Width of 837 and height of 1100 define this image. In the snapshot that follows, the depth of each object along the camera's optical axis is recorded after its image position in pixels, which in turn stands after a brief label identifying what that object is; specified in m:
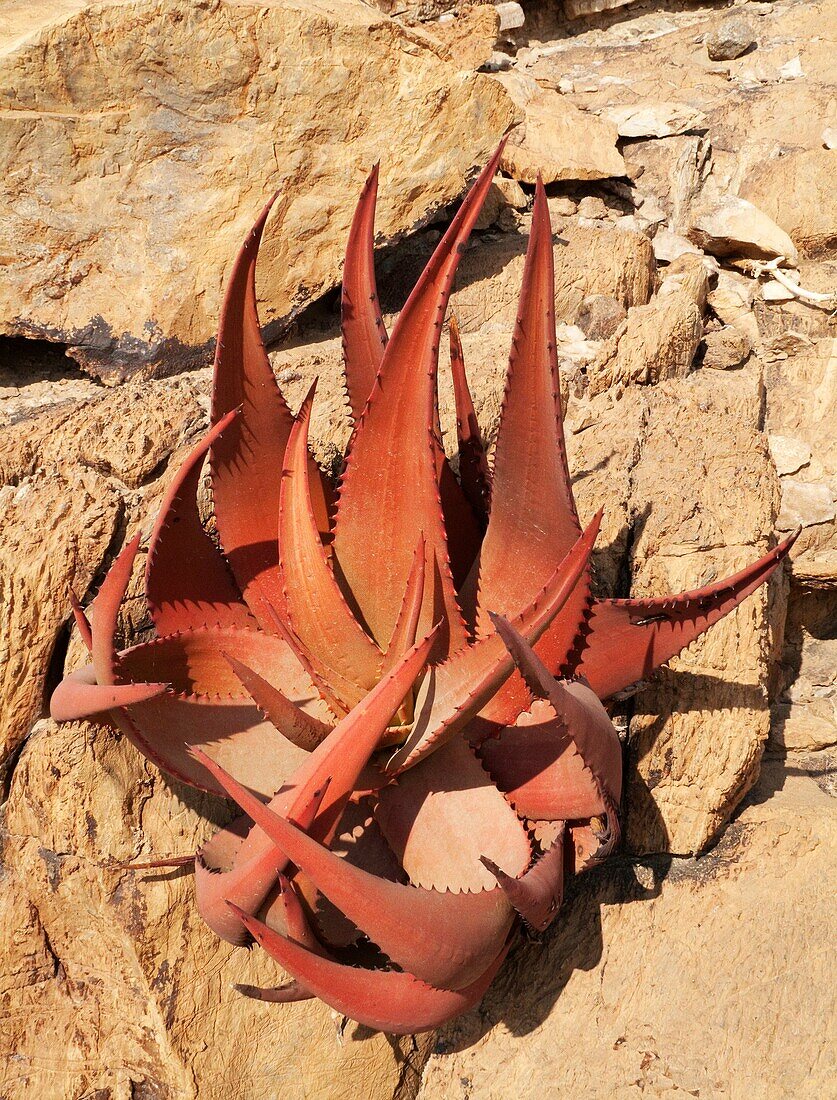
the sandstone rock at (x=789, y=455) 2.81
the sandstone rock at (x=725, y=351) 2.80
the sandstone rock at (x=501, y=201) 3.15
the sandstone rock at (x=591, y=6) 5.02
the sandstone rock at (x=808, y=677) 2.21
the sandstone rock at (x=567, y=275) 2.85
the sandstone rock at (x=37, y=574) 1.59
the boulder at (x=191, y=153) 2.30
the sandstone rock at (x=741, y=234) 3.32
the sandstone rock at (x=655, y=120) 3.91
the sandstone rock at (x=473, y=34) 3.77
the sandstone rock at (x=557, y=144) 3.37
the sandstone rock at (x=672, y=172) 3.51
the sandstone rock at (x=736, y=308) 3.07
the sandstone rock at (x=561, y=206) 3.35
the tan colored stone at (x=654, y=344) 2.46
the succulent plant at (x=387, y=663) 1.24
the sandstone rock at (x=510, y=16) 4.88
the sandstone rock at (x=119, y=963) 1.55
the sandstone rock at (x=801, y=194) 3.48
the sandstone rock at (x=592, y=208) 3.40
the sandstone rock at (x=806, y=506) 2.65
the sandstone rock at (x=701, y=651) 1.78
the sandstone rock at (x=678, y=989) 1.60
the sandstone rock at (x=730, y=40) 4.44
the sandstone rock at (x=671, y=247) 3.28
